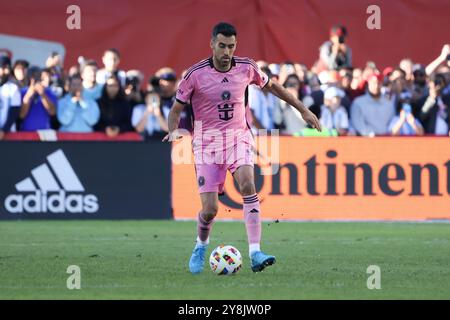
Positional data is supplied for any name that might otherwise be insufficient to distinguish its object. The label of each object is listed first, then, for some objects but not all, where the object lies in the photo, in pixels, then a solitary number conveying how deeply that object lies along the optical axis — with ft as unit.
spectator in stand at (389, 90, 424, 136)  72.90
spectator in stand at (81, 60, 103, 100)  70.85
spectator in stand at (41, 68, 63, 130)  70.74
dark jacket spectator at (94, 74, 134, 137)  70.74
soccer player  42.57
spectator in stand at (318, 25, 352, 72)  78.59
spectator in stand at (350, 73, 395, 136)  72.69
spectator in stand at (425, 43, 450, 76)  82.07
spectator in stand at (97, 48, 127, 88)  74.08
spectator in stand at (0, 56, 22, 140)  69.46
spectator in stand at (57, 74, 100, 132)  70.08
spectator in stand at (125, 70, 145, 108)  71.61
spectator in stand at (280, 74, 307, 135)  72.33
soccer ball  42.01
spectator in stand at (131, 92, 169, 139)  71.56
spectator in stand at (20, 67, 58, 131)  69.92
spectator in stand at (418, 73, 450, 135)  73.46
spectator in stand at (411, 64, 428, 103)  74.54
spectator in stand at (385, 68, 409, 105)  73.79
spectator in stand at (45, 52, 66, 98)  74.13
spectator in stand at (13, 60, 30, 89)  71.15
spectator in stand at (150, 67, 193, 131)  71.72
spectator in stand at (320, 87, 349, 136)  72.02
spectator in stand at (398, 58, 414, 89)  80.04
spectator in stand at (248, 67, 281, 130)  71.97
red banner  82.23
